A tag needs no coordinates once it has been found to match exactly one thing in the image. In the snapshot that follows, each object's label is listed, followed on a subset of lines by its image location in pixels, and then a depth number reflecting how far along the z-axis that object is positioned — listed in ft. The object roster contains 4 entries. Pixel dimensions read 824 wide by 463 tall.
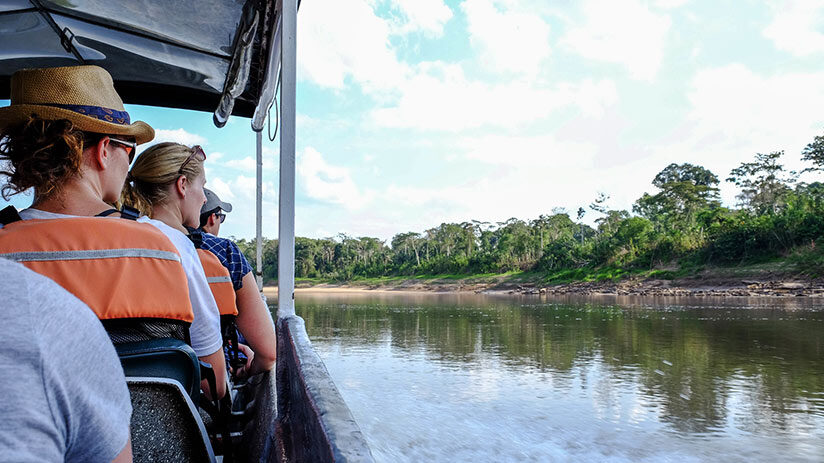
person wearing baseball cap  5.55
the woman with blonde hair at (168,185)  4.82
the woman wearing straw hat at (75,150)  2.76
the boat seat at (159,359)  2.83
